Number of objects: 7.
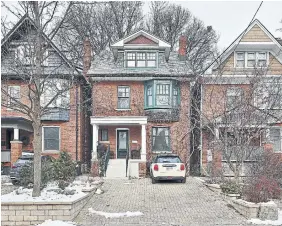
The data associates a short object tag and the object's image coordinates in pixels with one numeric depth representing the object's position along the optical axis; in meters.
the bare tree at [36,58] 6.70
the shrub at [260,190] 7.00
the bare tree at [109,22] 23.40
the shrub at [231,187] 8.16
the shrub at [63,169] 9.03
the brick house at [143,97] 14.49
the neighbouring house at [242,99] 9.90
